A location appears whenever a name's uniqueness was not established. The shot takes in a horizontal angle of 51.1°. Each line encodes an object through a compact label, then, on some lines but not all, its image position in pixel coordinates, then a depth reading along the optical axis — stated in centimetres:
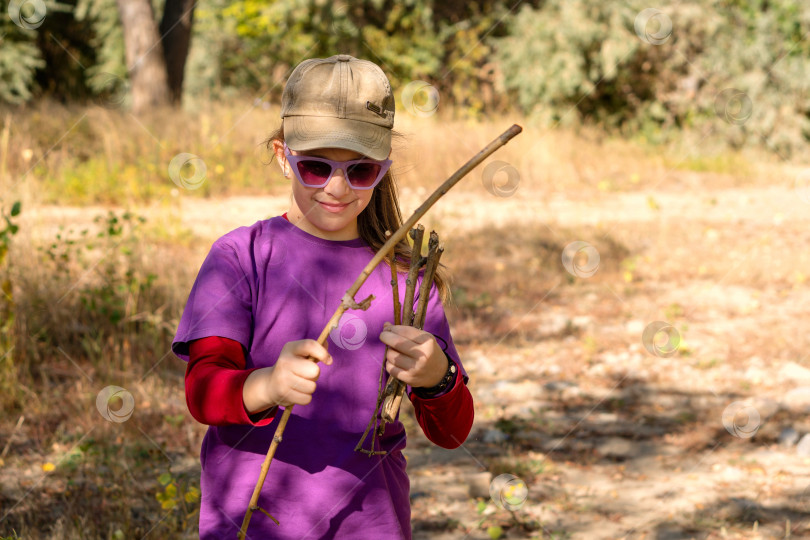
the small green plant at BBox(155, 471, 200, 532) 251
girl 161
